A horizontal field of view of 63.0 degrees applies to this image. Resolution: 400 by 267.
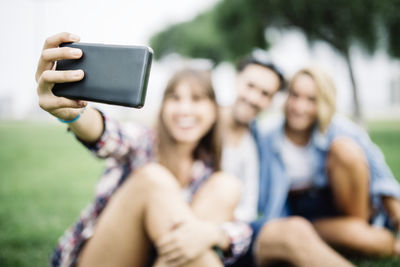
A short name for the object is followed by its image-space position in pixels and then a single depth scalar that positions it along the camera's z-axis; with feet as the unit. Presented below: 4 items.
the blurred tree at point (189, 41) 67.10
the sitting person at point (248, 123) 8.07
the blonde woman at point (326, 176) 6.67
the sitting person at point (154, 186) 3.81
